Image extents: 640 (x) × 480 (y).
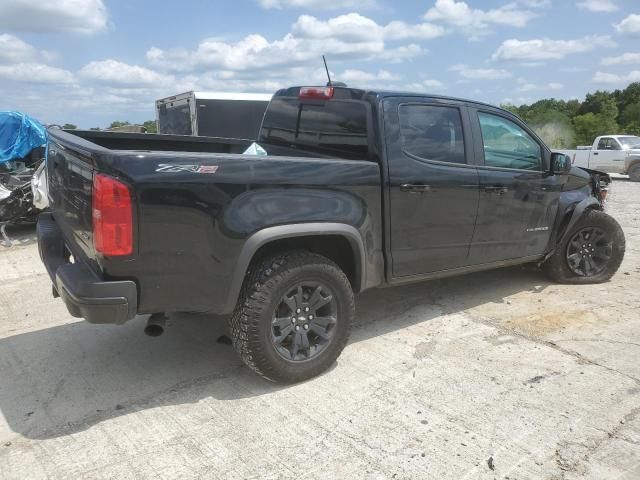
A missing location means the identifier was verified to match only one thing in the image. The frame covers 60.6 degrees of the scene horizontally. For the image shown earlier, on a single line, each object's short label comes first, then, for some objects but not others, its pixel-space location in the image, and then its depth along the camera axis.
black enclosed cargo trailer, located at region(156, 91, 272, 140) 12.01
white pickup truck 17.84
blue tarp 9.56
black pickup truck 2.92
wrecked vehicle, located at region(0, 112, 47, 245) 8.48
